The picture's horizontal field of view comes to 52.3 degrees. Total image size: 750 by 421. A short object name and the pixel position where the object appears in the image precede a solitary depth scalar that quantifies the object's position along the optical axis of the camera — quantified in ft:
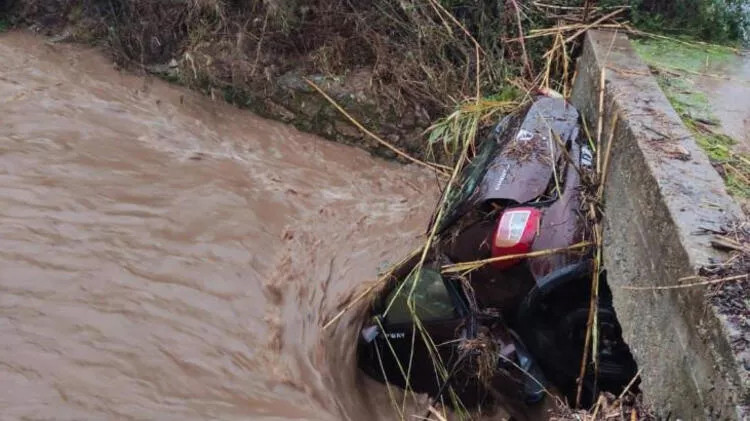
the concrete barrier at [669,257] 7.44
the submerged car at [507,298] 11.03
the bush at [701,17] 20.36
